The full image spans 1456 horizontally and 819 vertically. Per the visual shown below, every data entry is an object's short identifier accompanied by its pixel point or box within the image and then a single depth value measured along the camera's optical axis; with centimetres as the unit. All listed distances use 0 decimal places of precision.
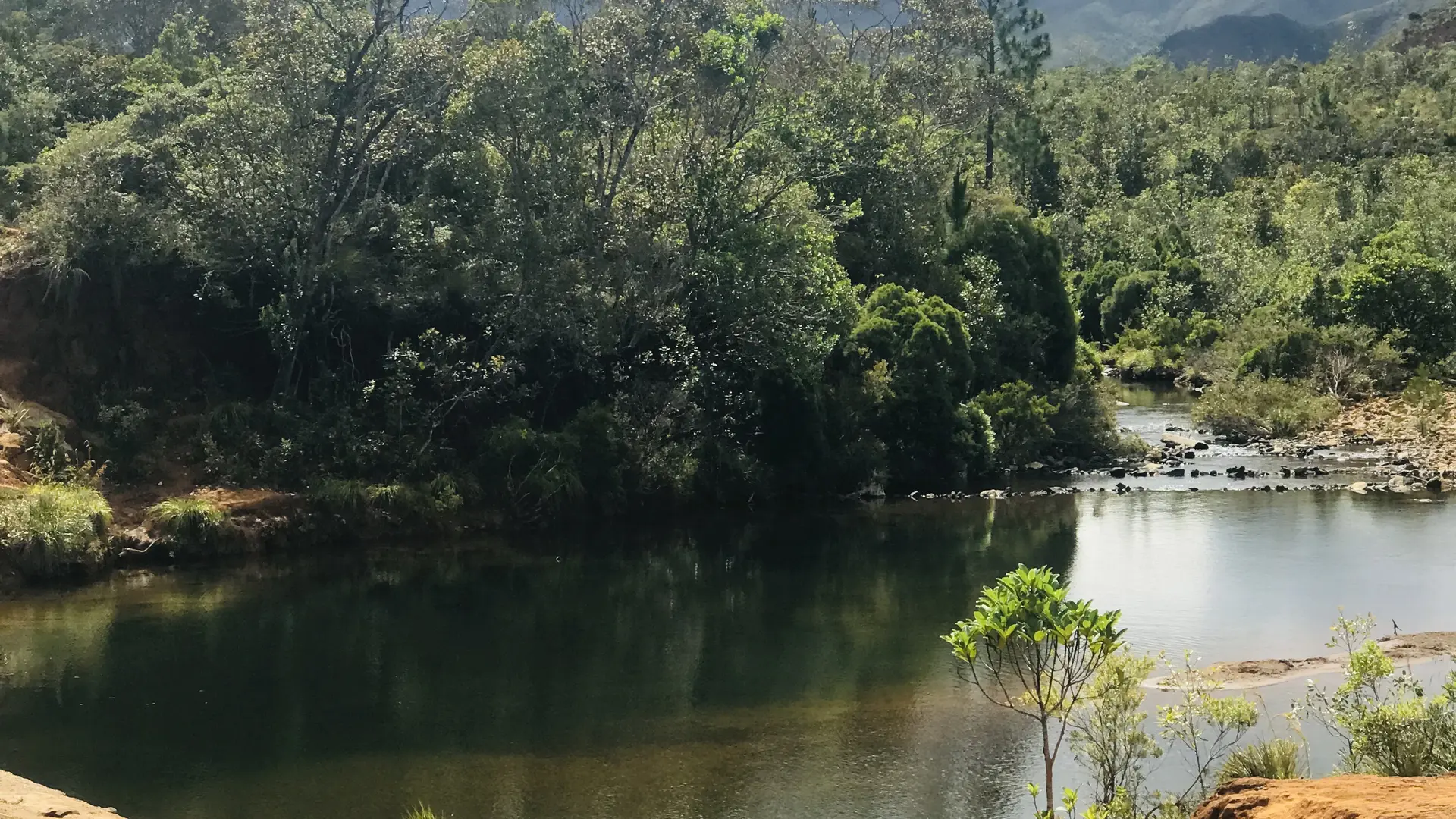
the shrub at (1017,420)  4153
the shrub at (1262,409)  4591
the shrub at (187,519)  2862
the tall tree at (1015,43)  6525
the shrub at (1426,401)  4347
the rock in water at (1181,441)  4416
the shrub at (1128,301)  7000
